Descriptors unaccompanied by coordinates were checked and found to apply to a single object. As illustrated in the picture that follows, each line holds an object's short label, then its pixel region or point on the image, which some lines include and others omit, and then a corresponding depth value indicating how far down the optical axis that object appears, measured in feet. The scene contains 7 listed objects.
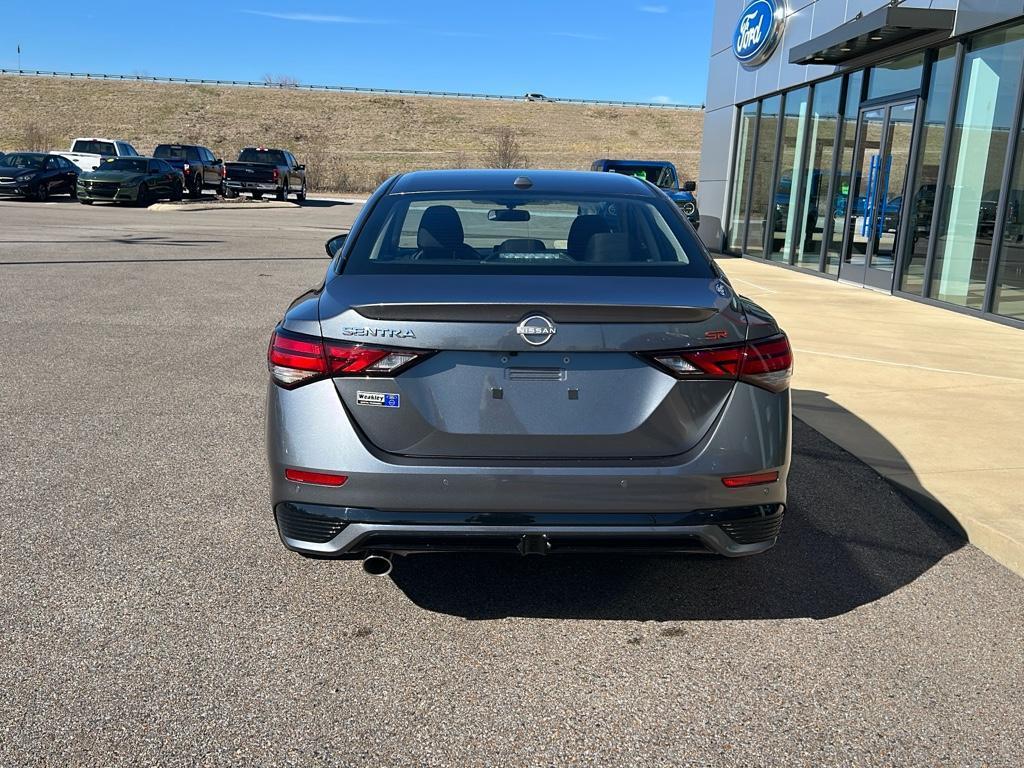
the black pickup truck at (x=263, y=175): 114.93
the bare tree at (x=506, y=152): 205.28
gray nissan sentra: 9.88
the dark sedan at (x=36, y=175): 102.37
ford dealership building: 35.96
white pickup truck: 115.55
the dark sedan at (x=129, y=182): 96.58
